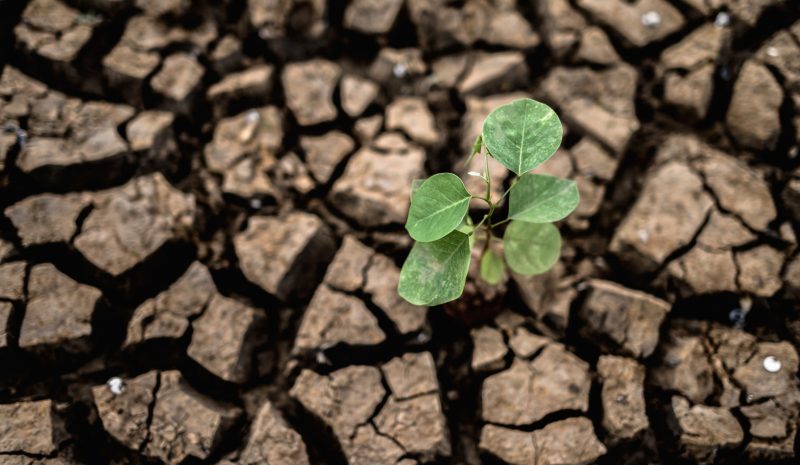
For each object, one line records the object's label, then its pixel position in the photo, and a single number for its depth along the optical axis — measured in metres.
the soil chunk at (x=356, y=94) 0.68
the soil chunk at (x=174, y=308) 0.61
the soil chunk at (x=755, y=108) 0.65
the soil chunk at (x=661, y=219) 0.63
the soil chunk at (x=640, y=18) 0.68
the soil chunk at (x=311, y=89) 0.67
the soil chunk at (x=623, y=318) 0.62
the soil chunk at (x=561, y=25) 0.69
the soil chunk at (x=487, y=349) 0.62
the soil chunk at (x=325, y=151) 0.66
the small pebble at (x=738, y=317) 0.62
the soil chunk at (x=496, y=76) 0.68
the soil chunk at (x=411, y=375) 0.61
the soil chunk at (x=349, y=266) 0.63
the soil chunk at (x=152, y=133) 0.65
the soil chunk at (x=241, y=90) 0.68
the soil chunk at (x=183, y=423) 0.59
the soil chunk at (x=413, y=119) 0.67
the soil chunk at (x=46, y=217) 0.62
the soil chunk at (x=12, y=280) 0.61
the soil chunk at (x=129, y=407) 0.60
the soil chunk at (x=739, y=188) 0.64
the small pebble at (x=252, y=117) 0.67
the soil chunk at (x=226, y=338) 0.61
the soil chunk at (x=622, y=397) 0.60
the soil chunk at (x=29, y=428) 0.59
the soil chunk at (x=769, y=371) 0.60
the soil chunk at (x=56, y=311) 0.61
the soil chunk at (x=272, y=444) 0.60
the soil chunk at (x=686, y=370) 0.61
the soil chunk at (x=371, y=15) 0.69
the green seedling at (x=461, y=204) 0.56
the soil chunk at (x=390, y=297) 0.62
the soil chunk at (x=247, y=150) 0.65
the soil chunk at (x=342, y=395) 0.60
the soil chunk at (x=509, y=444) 0.60
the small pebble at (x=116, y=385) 0.61
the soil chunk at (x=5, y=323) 0.60
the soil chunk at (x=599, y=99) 0.66
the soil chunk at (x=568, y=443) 0.59
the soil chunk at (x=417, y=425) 0.60
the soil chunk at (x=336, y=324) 0.62
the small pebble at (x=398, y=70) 0.69
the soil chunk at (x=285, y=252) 0.63
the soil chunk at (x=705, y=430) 0.60
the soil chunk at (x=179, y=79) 0.67
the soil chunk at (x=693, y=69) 0.66
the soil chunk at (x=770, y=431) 0.59
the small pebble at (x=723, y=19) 0.67
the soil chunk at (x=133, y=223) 0.62
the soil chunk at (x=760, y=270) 0.62
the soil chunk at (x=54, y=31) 0.66
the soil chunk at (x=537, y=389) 0.60
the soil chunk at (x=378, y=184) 0.65
